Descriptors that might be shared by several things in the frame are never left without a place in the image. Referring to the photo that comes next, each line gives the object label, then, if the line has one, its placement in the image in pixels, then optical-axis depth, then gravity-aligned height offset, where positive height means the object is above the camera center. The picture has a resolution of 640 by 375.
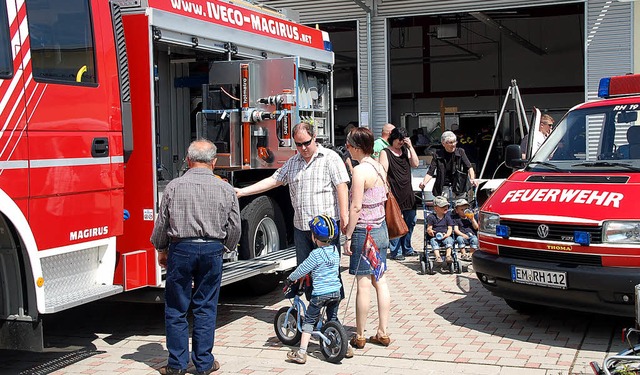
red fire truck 5.42 +0.01
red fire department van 6.20 -0.79
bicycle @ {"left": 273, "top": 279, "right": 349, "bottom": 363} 6.16 -1.61
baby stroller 9.76 -1.70
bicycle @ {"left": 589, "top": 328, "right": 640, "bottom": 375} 4.96 -1.54
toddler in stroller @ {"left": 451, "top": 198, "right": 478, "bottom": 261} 9.83 -1.26
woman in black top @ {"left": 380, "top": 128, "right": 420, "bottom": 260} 10.40 -0.52
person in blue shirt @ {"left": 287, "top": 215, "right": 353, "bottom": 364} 6.16 -1.14
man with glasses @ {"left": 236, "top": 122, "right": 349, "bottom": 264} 6.59 -0.47
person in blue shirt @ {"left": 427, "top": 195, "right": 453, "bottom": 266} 9.77 -1.28
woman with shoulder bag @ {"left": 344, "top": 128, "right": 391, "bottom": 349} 6.36 -0.78
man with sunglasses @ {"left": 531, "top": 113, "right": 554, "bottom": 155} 11.33 -0.05
